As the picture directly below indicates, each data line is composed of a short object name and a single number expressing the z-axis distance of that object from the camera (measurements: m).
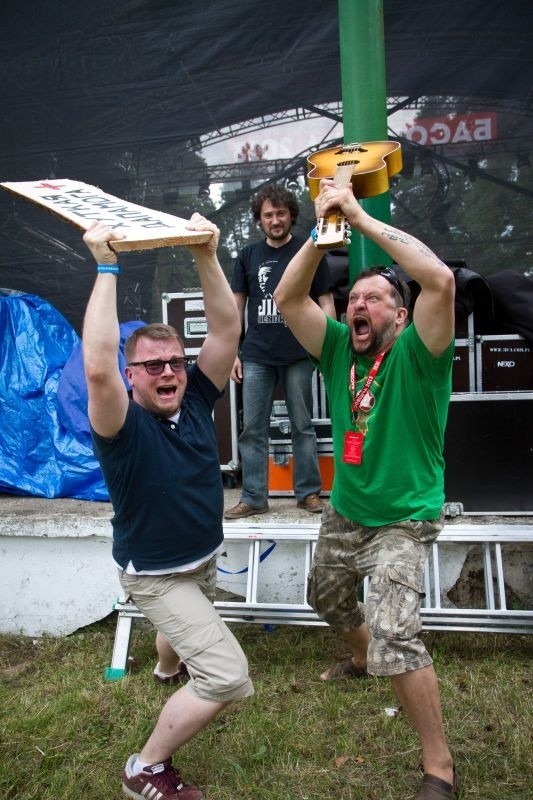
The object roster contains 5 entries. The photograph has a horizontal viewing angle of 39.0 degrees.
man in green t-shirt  2.53
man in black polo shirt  2.49
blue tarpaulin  4.91
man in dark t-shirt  4.35
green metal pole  4.26
